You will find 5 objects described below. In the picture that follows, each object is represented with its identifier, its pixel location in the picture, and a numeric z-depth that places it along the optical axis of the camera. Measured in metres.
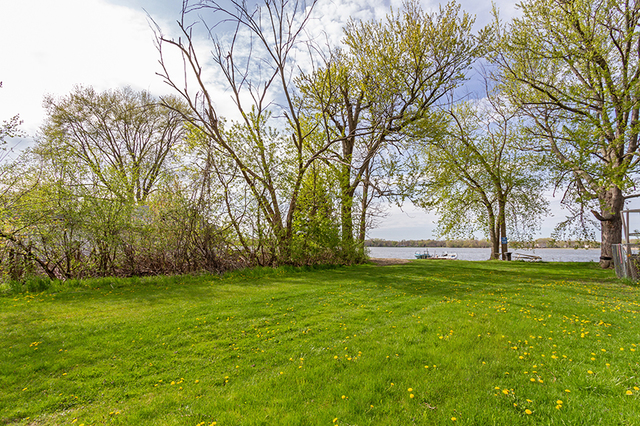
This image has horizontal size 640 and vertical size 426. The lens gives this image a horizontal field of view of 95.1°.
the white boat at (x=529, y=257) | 23.34
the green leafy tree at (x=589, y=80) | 12.25
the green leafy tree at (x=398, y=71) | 13.89
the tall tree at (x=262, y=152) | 12.20
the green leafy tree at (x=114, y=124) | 18.22
